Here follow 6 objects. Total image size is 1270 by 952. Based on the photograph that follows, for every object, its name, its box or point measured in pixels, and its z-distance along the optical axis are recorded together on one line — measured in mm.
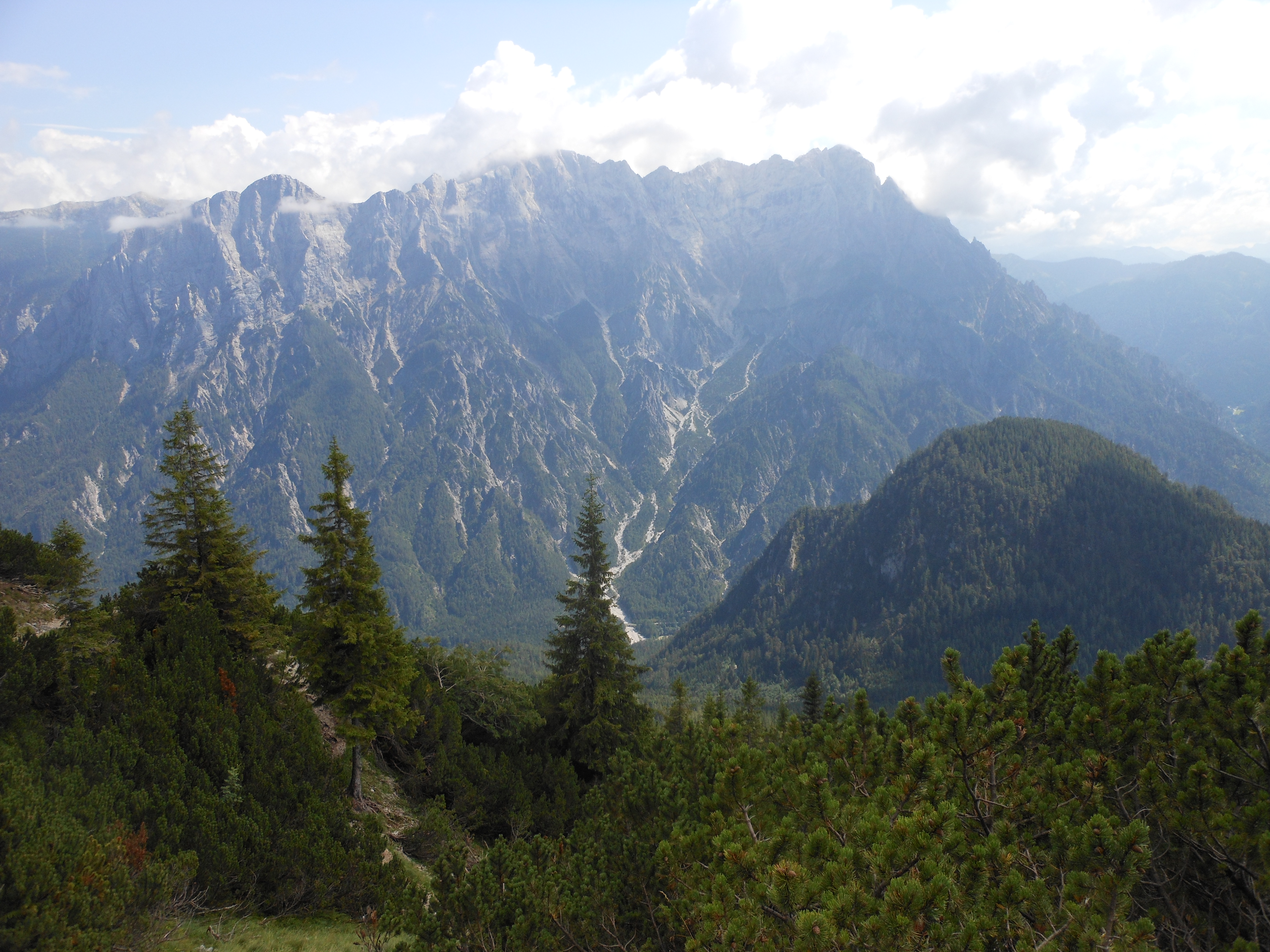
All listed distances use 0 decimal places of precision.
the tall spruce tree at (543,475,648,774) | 35812
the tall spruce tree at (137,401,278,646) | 29500
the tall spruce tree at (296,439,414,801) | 25562
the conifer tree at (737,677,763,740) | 66250
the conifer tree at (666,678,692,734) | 50656
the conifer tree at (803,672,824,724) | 66125
